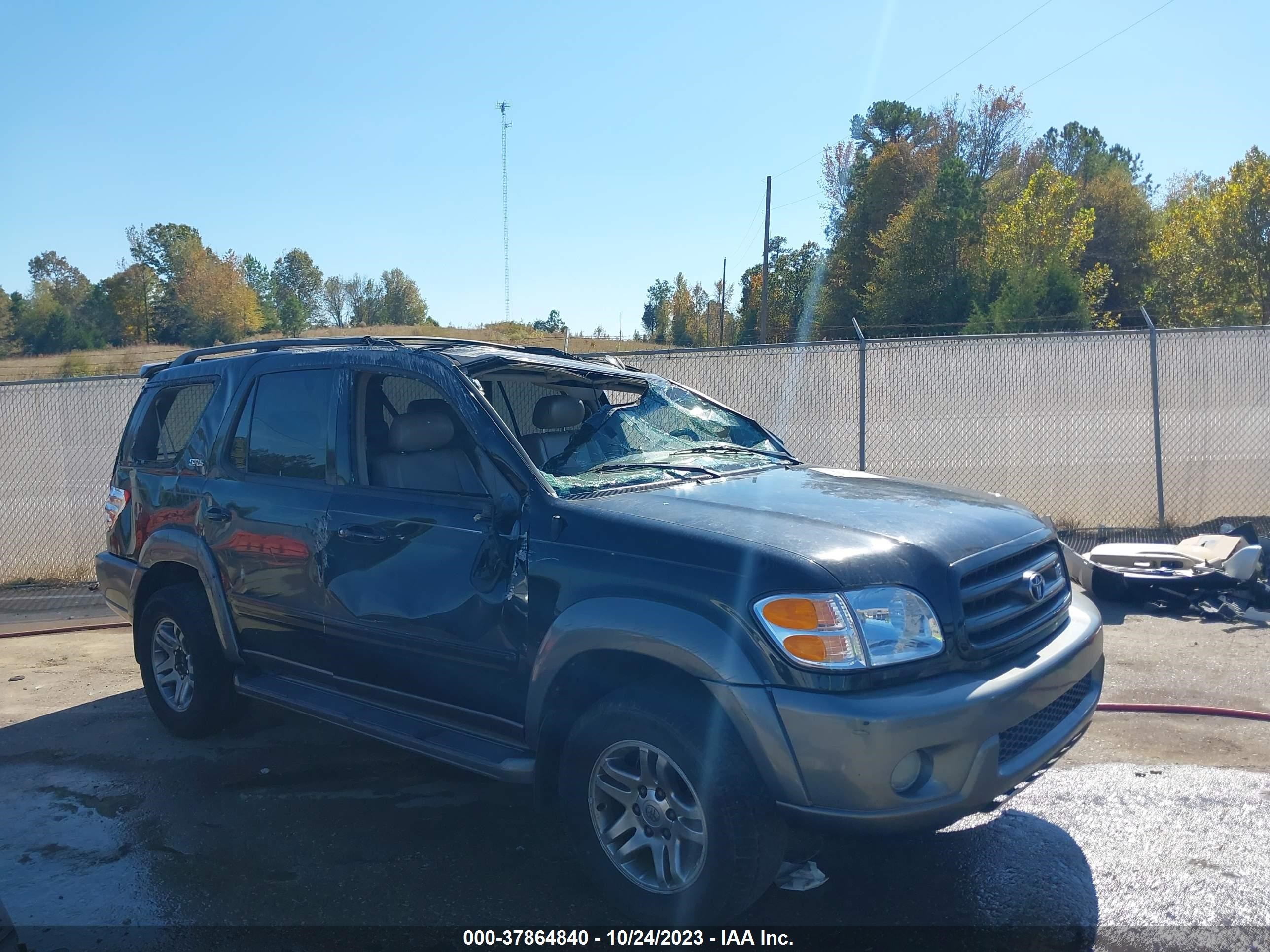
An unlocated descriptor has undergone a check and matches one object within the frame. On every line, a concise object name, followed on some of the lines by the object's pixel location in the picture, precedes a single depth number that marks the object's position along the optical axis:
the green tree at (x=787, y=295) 59.47
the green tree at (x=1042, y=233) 41.88
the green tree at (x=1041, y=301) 36.03
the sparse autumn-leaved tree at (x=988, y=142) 62.66
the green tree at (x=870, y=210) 56.34
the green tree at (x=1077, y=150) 72.38
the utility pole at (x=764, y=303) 35.06
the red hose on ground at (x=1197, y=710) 5.12
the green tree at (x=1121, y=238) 53.16
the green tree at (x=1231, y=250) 33.12
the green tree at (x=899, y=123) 62.97
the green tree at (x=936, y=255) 45.94
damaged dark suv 2.91
